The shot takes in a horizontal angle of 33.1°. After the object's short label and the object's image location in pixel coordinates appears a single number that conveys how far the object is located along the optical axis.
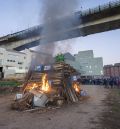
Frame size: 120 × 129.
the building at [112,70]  60.06
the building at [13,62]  59.56
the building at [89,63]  108.81
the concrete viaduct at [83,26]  23.24
